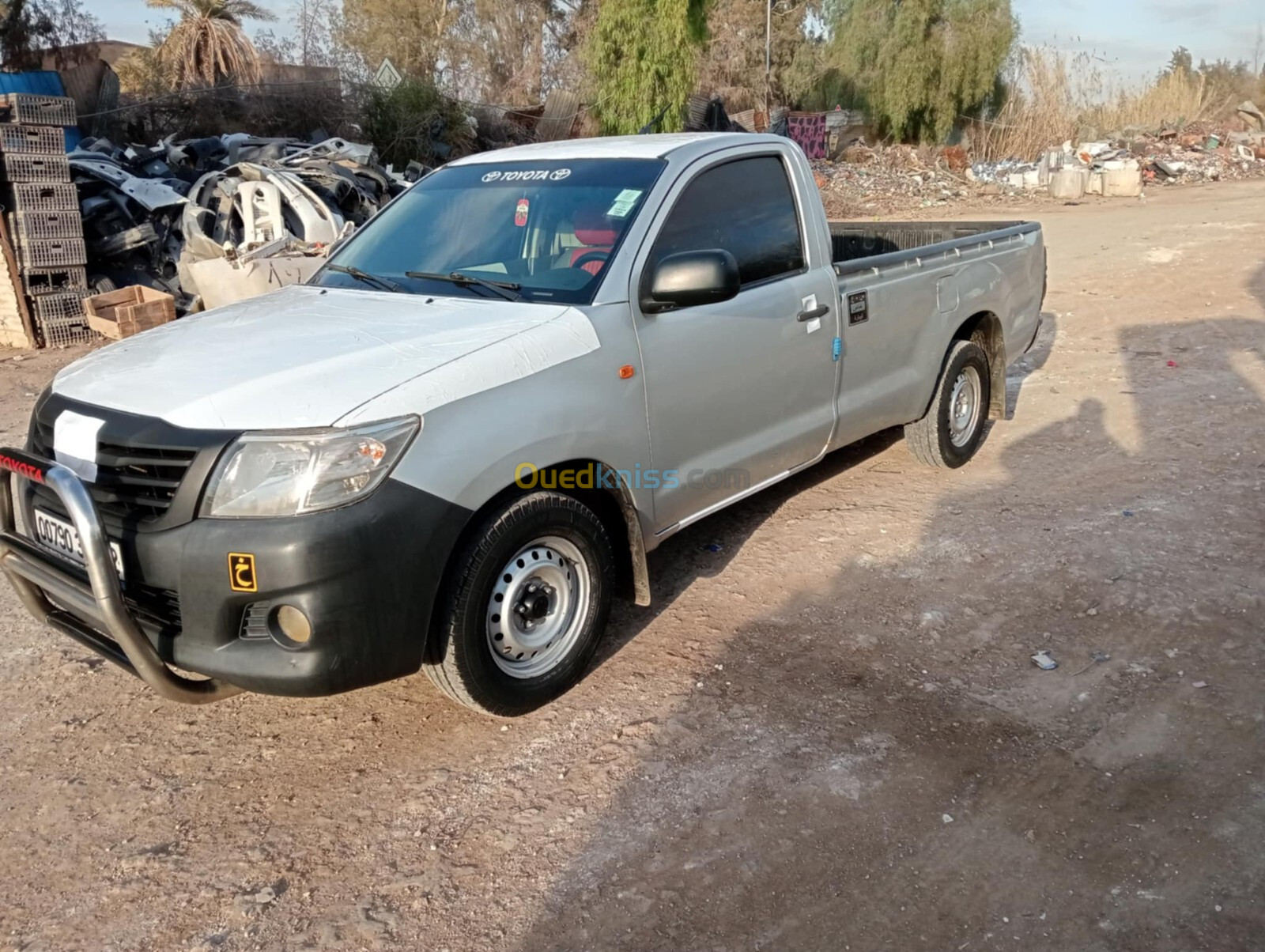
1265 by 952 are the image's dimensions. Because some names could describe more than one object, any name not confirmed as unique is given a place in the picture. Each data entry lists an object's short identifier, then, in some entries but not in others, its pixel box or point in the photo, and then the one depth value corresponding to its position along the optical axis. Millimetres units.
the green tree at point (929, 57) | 30297
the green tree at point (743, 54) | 36281
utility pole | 28330
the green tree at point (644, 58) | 21328
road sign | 20277
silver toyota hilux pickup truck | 2840
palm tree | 25000
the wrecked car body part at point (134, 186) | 12039
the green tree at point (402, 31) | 34750
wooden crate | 10062
